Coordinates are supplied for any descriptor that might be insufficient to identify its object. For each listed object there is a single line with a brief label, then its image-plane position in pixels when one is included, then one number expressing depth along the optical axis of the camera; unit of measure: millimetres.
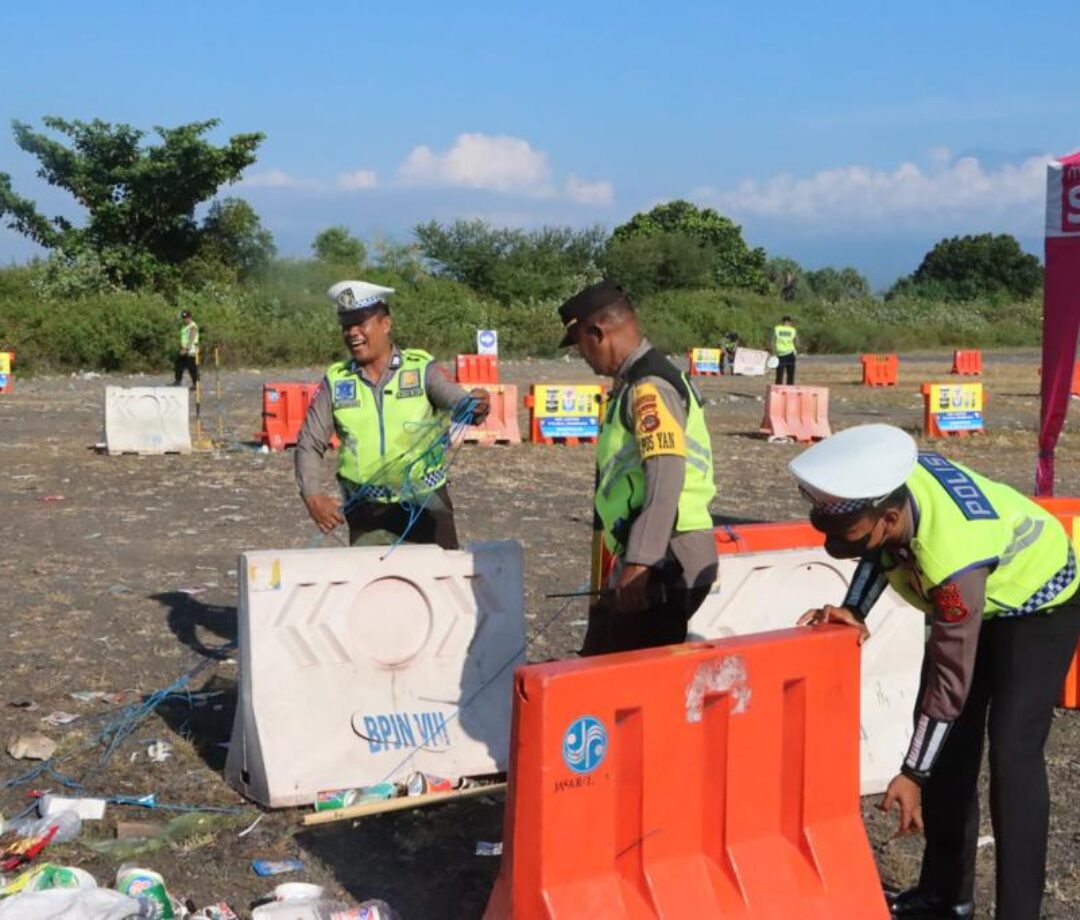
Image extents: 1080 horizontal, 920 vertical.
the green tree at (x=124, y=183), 47438
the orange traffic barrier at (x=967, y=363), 41031
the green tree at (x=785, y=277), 76375
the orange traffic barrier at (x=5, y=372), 31609
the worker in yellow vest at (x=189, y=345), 28484
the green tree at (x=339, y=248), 71688
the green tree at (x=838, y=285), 80250
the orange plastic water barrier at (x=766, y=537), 5875
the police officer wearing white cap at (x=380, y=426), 6121
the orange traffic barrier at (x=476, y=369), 31812
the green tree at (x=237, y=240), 50469
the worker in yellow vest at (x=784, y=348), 31234
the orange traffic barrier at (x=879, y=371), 35847
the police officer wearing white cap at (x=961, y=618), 3623
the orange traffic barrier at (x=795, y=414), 21078
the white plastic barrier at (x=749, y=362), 42562
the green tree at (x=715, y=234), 81125
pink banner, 8562
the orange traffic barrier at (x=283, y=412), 18672
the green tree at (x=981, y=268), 95938
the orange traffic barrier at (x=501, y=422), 19906
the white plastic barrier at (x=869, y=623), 5746
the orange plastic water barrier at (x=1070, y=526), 6734
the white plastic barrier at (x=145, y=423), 18391
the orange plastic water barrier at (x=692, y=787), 3592
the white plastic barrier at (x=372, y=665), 5492
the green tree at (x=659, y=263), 71688
